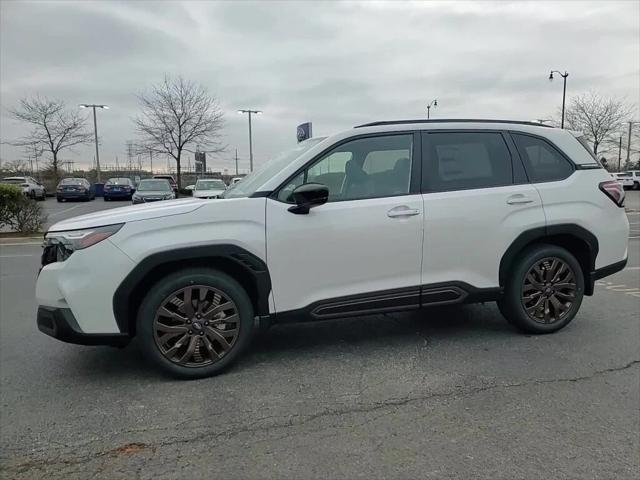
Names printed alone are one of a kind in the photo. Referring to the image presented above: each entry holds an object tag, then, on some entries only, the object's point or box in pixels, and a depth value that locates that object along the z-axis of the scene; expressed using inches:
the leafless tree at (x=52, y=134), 1531.7
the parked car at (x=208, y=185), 780.9
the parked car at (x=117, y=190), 1190.9
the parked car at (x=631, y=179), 1710.1
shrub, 507.5
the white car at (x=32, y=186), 1161.5
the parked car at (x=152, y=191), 759.7
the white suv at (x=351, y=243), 135.3
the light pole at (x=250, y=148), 1666.6
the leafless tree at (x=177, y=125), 1416.1
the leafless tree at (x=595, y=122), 1940.2
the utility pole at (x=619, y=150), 2185.0
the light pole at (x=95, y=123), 1629.1
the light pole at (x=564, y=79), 1348.4
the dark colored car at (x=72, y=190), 1182.3
